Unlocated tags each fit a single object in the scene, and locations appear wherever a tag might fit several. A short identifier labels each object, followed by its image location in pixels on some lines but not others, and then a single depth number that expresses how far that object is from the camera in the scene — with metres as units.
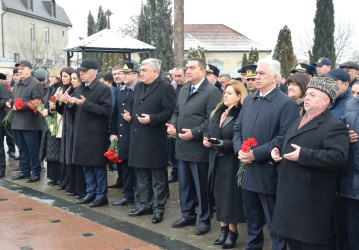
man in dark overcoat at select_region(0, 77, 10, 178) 9.38
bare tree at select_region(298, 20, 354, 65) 44.78
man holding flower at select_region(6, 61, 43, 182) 8.91
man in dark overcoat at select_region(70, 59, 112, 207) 7.19
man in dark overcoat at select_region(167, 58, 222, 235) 5.84
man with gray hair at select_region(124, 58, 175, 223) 6.46
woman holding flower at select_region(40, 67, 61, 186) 8.45
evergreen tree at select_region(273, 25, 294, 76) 29.45
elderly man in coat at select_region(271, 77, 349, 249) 3.86
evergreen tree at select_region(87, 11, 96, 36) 47.06
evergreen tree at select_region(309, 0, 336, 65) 28.41
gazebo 13.97
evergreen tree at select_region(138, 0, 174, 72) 37.44
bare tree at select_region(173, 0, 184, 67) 15.65
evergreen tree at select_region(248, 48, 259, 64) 30.11
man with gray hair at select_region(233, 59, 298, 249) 4.57
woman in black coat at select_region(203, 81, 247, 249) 5.28
